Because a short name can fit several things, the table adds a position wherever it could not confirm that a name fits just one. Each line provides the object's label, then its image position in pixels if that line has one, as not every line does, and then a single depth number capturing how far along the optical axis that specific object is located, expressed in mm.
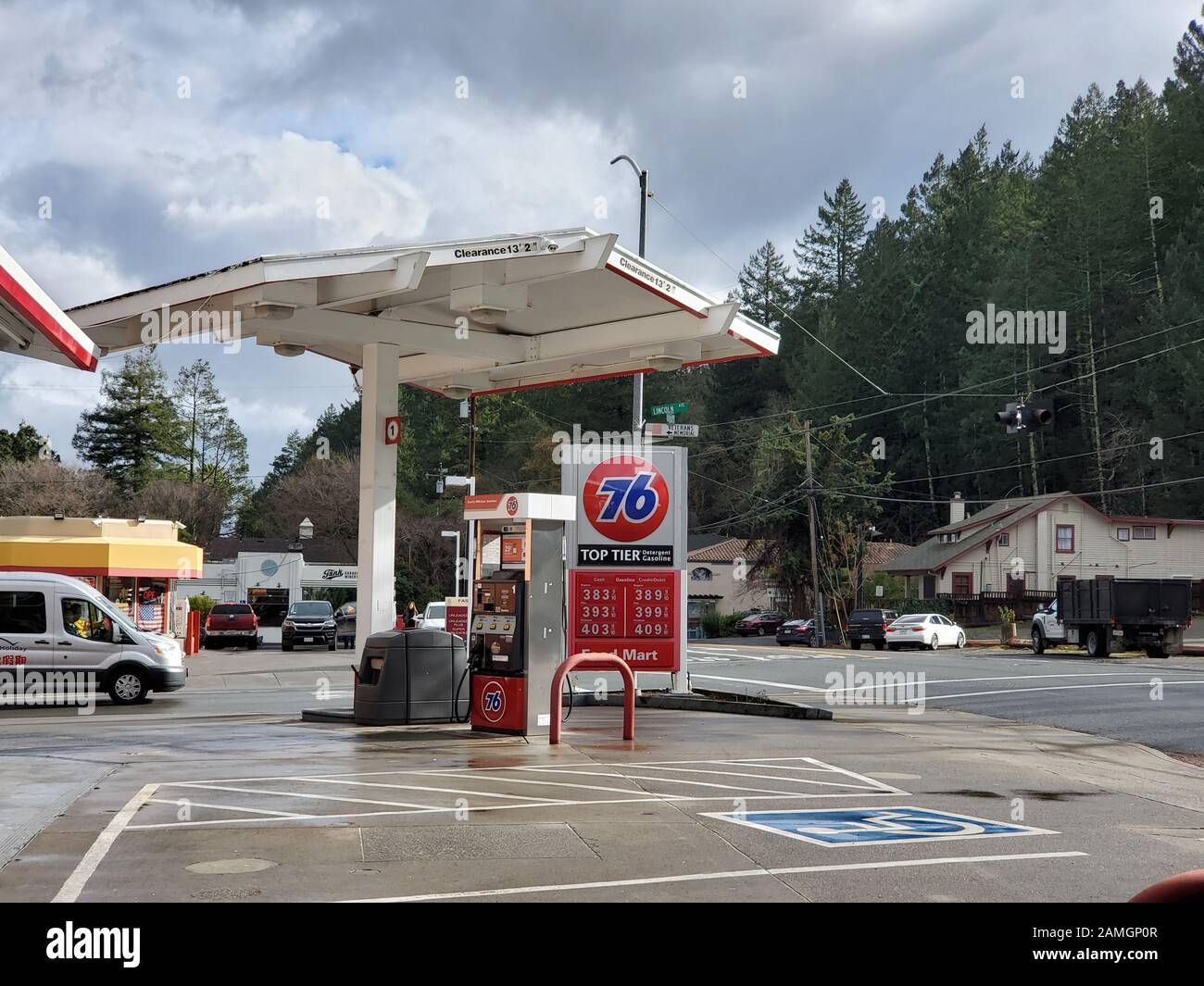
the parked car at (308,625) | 45625
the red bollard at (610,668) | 13914
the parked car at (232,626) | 47531
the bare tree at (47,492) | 73312
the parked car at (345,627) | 47844
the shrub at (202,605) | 58284
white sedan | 49250
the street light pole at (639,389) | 27806
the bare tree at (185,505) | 81062
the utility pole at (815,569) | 57594
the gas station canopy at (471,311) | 14922
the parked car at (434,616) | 40688
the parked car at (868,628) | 51719
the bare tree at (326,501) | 79312
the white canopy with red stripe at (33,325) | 8062
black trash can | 15773
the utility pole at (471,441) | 41891
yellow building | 38656
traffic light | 31172
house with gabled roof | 63094
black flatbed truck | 39031
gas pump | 14555
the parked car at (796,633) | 60469
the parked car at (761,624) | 72500
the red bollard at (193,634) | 41344
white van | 21141
